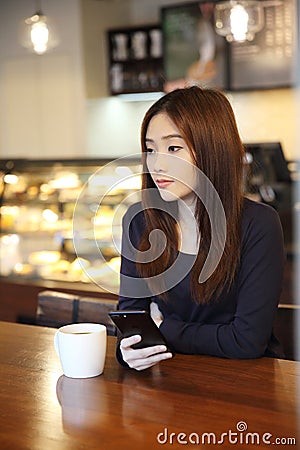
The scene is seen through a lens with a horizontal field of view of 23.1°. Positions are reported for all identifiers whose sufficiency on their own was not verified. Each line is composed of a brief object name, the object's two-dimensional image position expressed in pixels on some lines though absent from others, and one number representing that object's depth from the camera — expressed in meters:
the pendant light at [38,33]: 4.01
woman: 1.71
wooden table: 1.19
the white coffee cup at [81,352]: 1.50
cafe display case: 3.73
